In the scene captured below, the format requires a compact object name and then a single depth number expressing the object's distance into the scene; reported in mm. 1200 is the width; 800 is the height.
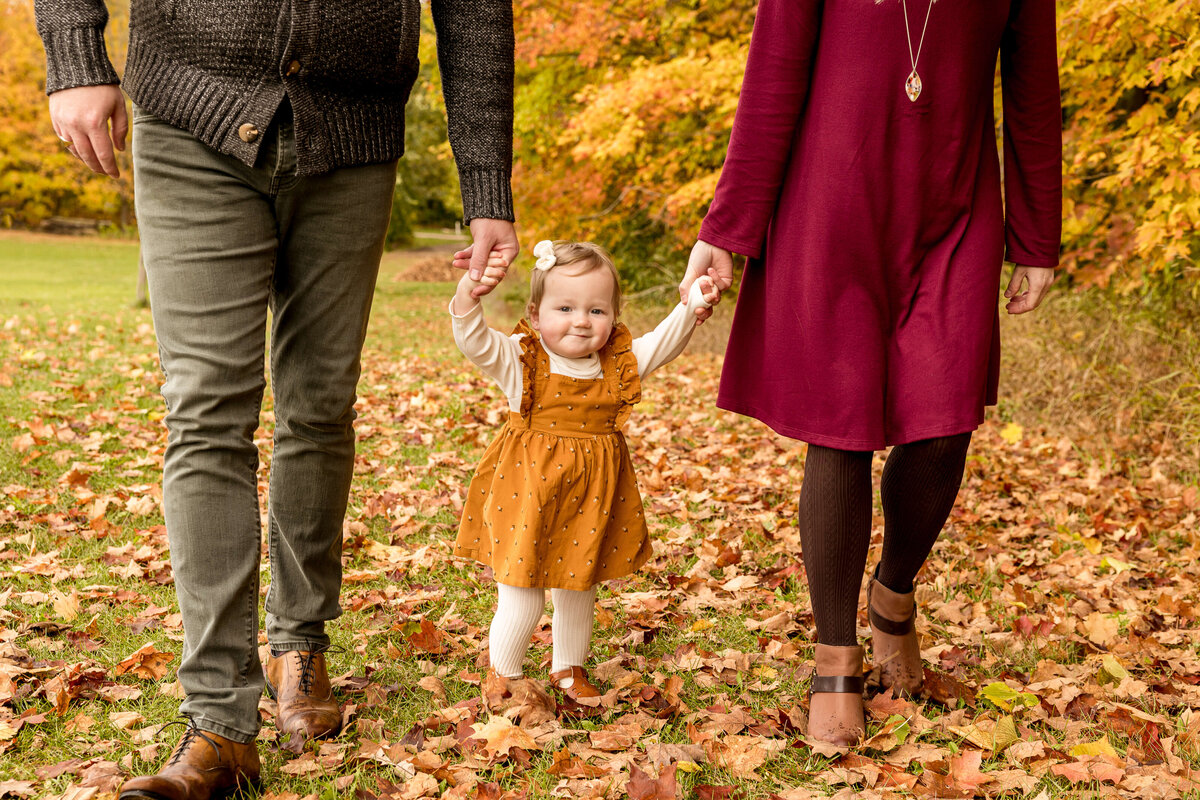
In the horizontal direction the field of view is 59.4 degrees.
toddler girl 2574
